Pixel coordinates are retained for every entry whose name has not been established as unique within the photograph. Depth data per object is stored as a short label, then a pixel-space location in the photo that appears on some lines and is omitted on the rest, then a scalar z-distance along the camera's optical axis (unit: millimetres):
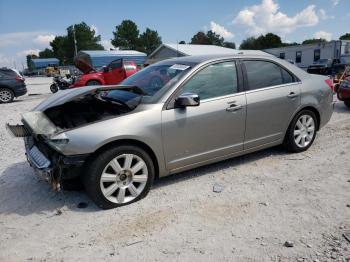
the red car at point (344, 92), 8656
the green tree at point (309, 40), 92312
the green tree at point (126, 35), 93938
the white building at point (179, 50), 35469
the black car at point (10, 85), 13680
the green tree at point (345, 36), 89394
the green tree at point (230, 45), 100281
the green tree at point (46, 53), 108669
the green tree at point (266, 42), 82938
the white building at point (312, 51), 37969
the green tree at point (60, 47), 86419
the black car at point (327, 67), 27922
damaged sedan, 3404
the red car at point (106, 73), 14703
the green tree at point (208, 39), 95750
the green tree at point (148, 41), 95431
